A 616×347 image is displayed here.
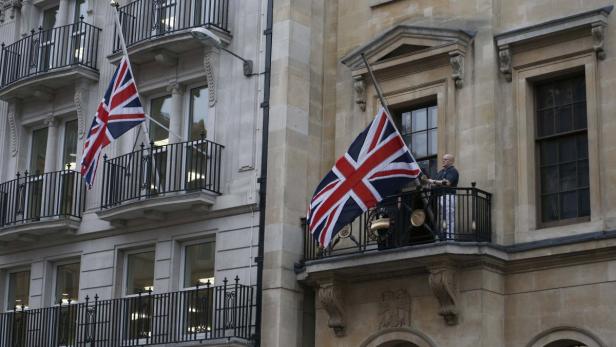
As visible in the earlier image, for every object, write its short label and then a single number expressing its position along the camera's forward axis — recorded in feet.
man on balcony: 74.23
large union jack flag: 75.72
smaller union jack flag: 87.51
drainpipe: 81.82
